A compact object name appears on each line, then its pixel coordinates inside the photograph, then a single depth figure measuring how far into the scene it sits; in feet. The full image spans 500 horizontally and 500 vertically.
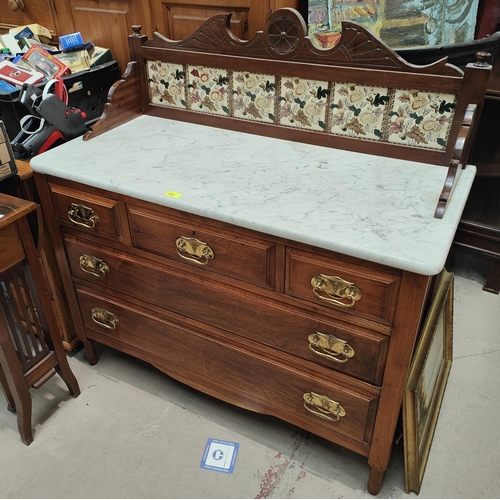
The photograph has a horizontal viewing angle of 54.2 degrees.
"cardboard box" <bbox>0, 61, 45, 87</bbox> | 5.51
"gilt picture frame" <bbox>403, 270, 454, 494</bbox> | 4.45
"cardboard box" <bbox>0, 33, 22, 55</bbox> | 6.11
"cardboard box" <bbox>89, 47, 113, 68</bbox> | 6.01
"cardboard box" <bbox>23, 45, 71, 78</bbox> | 5.76
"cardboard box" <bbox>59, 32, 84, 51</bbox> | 5.90
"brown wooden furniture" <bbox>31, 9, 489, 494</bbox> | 3.88
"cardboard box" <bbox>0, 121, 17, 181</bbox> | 4.55
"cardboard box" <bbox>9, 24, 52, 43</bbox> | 6.26
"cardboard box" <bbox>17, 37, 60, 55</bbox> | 6.06
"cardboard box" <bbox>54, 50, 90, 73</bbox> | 5.97
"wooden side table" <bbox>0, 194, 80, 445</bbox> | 4.36
